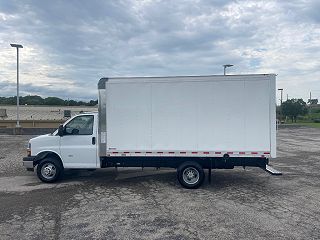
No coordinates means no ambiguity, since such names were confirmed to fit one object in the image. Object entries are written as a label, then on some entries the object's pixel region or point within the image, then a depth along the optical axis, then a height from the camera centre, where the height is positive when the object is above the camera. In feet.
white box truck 25.44 -0.24
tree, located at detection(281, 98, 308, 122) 166.30 +6.41
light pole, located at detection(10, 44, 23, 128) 77.80 +20.21
